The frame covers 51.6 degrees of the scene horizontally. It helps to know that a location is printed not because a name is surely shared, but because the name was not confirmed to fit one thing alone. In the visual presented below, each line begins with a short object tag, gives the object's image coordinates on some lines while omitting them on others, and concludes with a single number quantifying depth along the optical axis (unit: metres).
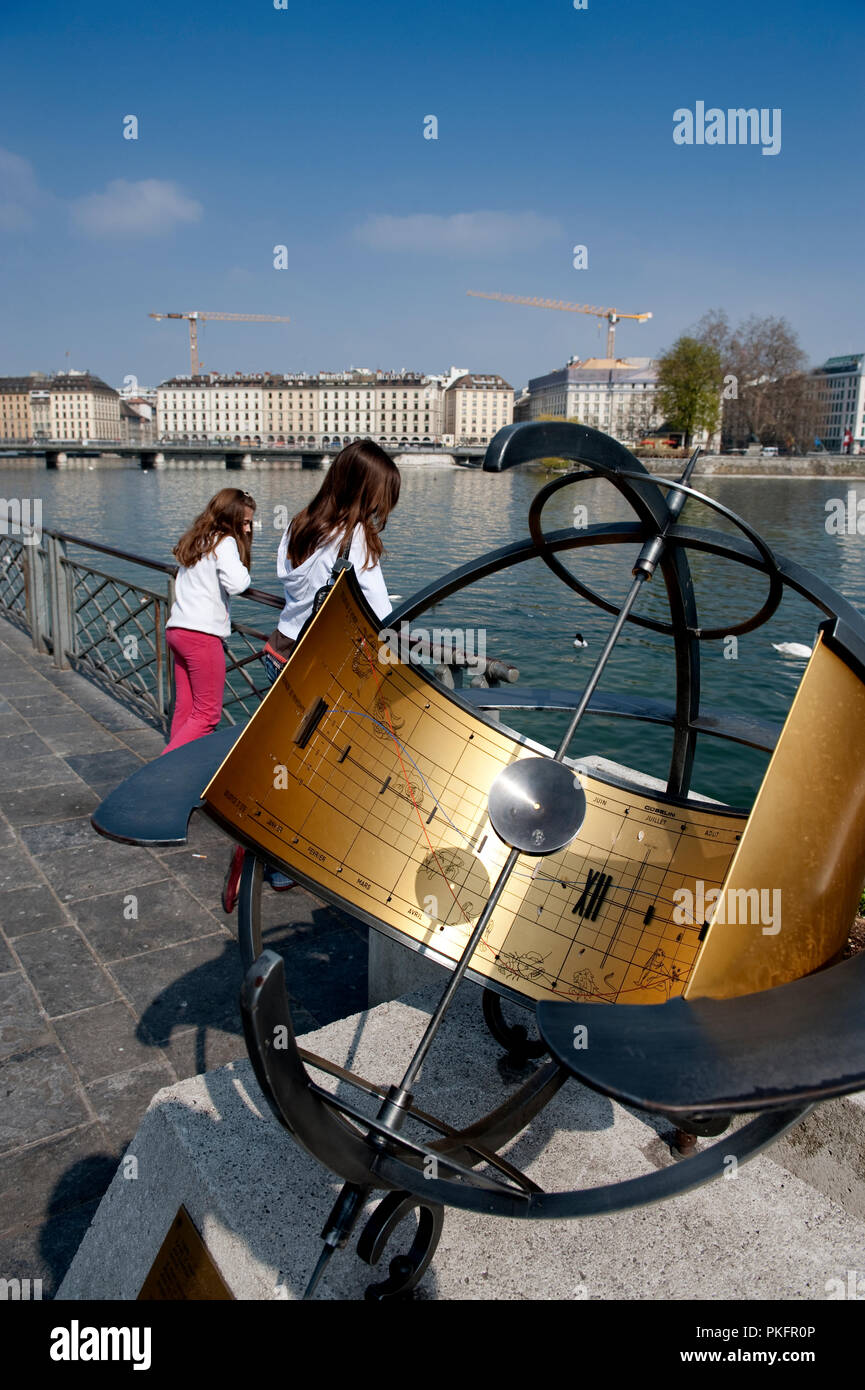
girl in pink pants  4.07
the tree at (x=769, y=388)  70.25
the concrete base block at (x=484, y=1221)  1.63
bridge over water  68.81
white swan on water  13.75
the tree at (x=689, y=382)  59.09
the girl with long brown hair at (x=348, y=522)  2.93
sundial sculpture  1.12
